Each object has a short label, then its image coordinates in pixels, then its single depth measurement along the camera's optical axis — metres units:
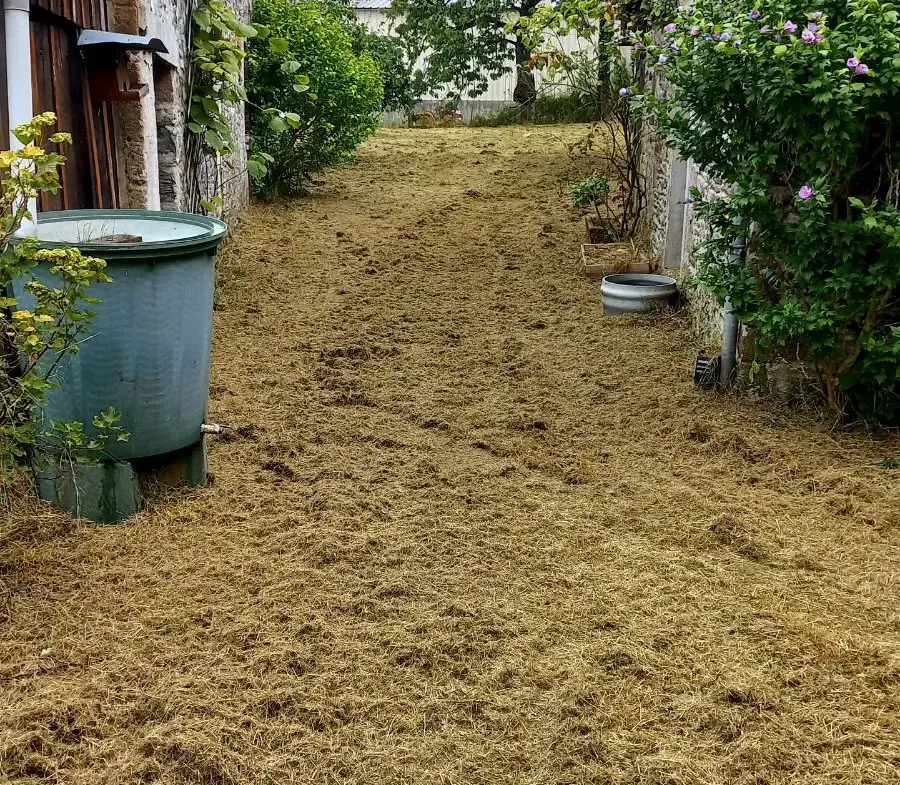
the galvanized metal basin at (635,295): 6.88
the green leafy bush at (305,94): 10.27
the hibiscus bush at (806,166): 4.12
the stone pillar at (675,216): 7.43
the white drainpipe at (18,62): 3.68
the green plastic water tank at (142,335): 3.49
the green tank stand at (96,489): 3.58
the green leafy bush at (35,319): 3.00
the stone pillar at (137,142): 5.50
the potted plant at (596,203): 8.77
